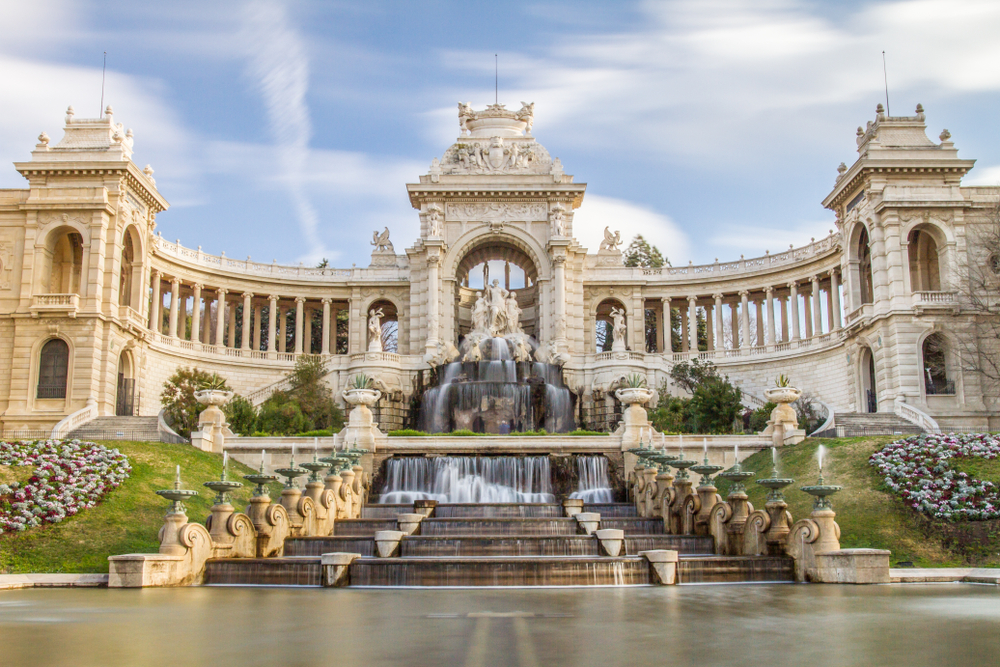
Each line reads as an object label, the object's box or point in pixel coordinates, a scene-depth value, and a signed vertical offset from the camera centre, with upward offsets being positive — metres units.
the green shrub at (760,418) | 45.69 +3.24
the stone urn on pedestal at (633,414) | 33.72 +2.57
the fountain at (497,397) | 47.12 +4.59
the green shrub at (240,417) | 43.16 +3.28
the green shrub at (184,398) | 44.25 +4.45
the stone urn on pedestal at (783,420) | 34.31 +2.34
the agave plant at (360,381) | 43.01 +4.93
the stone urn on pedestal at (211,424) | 34.69 +2.39
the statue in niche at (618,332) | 58.21 +9.61
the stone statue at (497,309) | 58.62 +11.24
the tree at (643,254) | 86.38 +21.81
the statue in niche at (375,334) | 57.09 +9.47
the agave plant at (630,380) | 52.81 +6.17
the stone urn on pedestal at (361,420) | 33.88 +2.44
